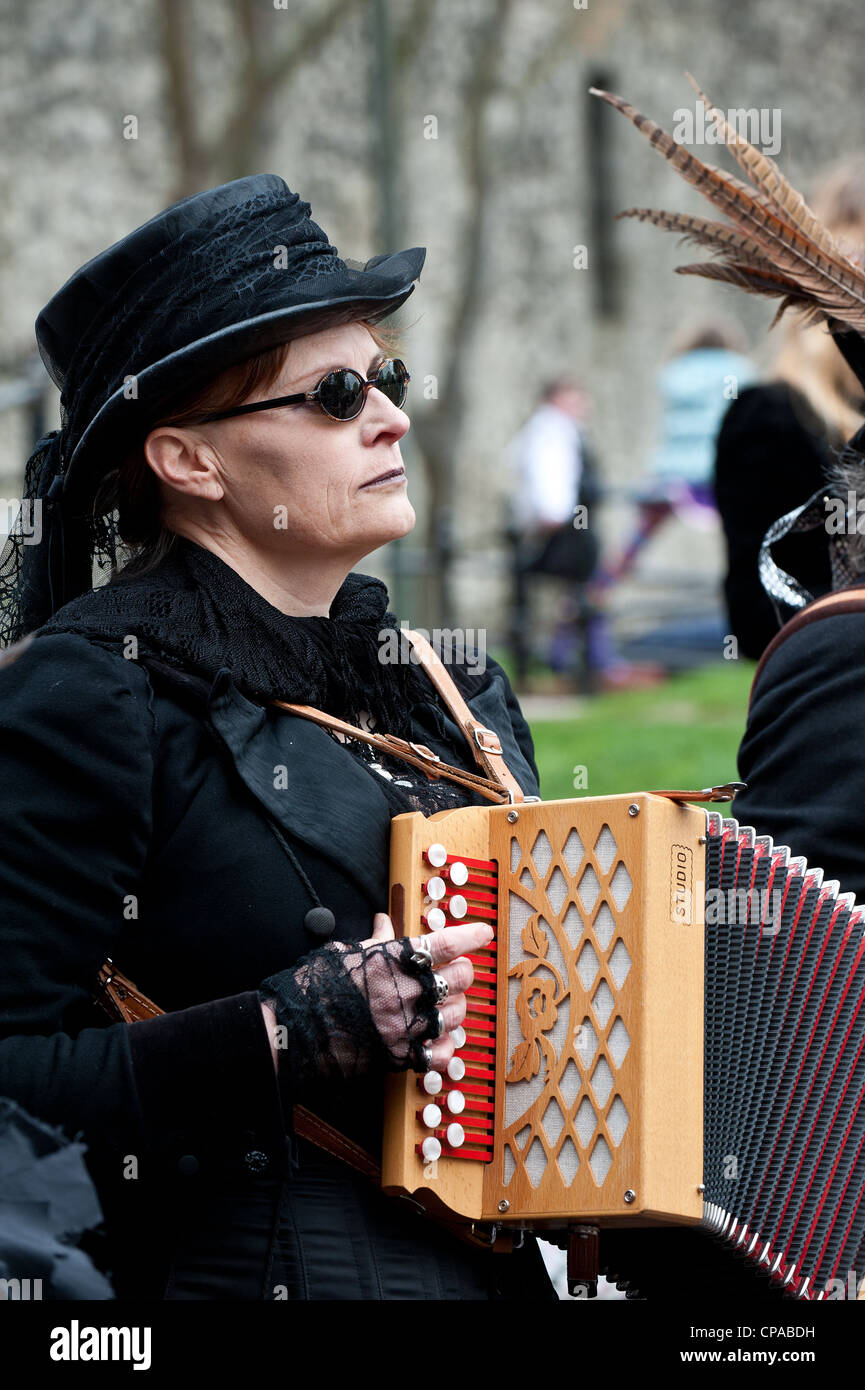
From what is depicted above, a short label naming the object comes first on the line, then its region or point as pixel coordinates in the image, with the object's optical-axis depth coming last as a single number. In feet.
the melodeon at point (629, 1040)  15.85
